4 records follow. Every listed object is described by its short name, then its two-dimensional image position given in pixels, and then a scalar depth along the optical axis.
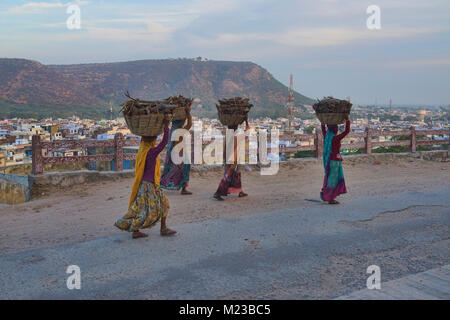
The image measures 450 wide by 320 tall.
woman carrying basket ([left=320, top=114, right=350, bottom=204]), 8.33
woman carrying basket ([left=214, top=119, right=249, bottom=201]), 8.76
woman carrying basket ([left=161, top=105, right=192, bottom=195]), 9.42
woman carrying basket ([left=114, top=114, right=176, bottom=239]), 5.70
